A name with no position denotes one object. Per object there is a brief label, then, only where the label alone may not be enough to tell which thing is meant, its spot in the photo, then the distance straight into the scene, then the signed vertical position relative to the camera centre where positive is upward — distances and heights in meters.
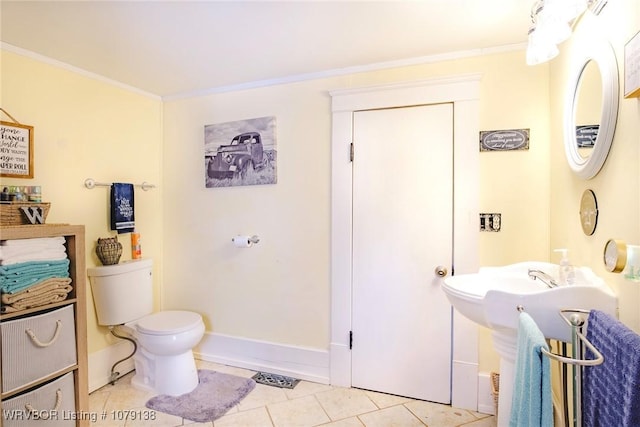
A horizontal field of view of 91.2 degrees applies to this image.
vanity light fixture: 1.20 +0.75
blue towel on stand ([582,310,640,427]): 0.75 -0.45
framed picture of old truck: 2.37 +0.44
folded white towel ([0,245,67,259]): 1.46 -0.20
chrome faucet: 1.35 -0.31
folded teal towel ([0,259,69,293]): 1.45 -0.32
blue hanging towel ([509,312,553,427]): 0.90 -0.52
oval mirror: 1.11 +0.41
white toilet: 2.06 -0.81
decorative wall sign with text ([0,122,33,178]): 1.77 +0.34
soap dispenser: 1.30 -0.27
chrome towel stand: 0.94 -0.47
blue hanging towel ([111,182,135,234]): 2.31 +0.00
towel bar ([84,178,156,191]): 2.19 +0.18
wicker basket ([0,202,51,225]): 1.55 -0.02
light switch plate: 1.89 -0.07
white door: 1.98 -0.26
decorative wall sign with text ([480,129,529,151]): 1.83 +0.42
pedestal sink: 1.12 -0.37
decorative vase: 2.20 -0.30
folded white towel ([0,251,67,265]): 1.47 -0.24
